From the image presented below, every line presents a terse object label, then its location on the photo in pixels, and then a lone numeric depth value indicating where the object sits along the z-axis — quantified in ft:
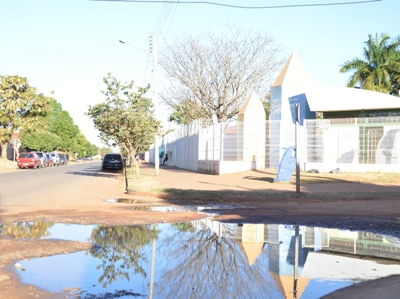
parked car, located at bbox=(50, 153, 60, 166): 220.23
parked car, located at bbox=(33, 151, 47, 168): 188.03
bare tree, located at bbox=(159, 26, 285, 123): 164.76
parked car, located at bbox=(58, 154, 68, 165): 243.93
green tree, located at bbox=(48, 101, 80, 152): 400.26
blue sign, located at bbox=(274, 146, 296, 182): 81.51
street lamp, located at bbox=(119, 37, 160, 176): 100.46
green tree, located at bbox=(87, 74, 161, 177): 98.22
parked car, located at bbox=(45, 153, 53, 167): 201.98
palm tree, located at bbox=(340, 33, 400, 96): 172.76
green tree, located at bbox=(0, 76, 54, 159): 179.22
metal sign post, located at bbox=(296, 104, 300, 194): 58.31
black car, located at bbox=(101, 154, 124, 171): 144.56
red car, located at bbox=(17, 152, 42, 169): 174.60
